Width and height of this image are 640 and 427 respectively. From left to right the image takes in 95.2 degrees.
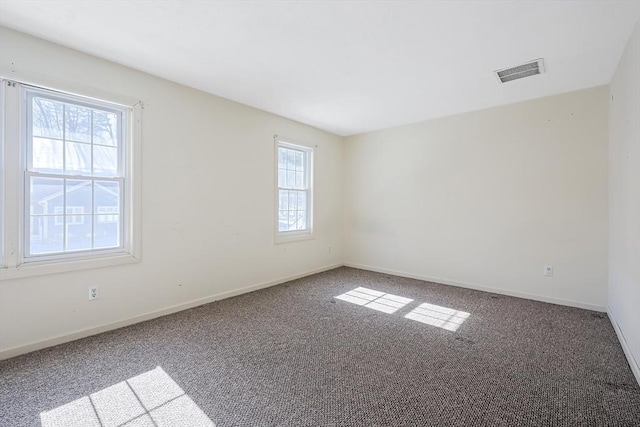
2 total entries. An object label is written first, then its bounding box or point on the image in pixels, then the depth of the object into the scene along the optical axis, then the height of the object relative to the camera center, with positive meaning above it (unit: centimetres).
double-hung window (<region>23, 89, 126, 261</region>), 242 +34
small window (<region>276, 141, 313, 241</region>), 462 +37
